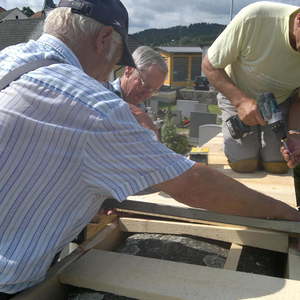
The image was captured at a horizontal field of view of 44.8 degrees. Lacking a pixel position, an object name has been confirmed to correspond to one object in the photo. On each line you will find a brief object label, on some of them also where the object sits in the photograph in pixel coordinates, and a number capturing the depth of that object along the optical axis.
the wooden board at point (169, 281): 1.42
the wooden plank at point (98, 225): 2.21
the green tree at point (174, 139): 10.05
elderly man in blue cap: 1.32
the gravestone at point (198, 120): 9.58
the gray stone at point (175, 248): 2.10
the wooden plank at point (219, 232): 2.00
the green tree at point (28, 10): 70.36
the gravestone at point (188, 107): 13.50
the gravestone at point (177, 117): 13.61
